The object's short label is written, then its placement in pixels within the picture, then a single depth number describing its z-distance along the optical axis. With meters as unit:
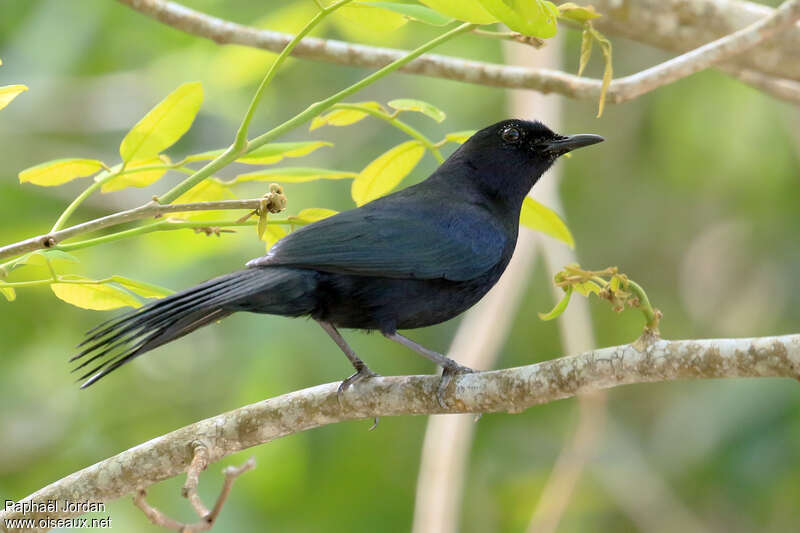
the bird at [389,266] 6.98
